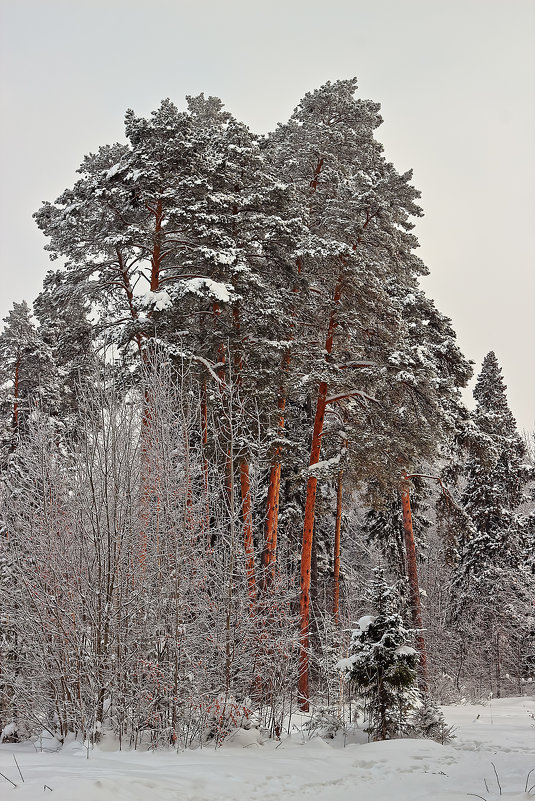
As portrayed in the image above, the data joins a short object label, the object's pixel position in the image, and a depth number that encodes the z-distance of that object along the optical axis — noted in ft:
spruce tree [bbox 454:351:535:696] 79.92
